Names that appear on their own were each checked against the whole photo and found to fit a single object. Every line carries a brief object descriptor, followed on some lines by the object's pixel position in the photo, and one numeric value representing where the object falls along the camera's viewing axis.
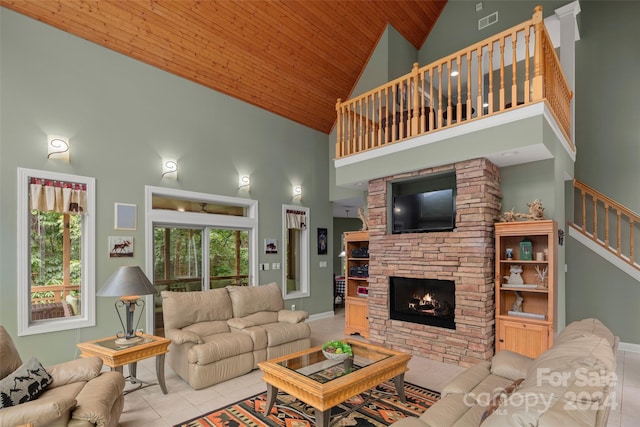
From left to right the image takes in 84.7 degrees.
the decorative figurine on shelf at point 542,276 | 4.27
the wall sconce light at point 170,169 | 5.36
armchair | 2.04
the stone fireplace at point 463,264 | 4.31
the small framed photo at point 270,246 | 6.66
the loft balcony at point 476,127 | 3.80
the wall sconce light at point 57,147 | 4.31
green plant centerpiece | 3.31
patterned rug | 2.96
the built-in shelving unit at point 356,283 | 6.07
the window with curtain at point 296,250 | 7.07
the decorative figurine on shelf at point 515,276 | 4.42
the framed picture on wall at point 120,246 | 4.76
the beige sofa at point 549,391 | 1.30
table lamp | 3.27
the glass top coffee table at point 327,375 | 2.60
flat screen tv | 4.72
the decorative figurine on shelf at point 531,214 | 4.18
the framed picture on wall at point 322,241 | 7.63
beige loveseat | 3.73
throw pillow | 2.17
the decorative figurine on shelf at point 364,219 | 6.23
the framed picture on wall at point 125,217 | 4.82
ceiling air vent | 6.41
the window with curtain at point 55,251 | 4.07
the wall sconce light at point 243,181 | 6.35
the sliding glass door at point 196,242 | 5.31
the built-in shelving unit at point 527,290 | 4.04
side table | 3.14
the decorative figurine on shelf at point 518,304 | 4.45
